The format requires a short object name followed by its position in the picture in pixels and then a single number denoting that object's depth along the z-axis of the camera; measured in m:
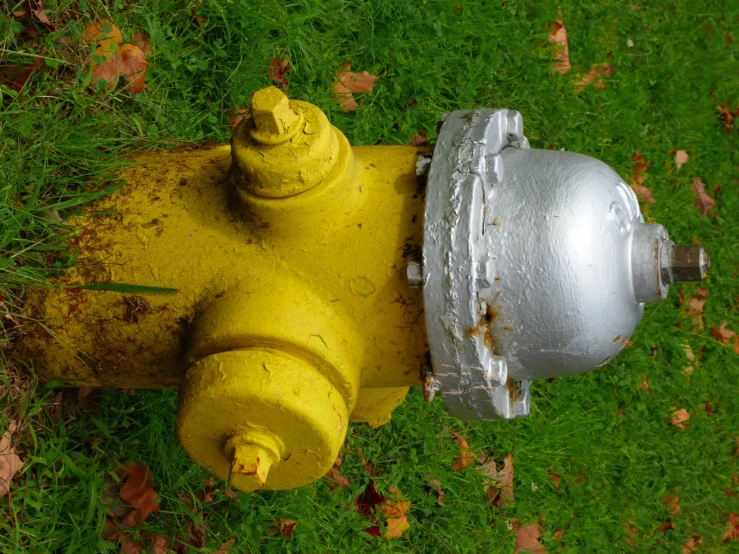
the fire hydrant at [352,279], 1.63
